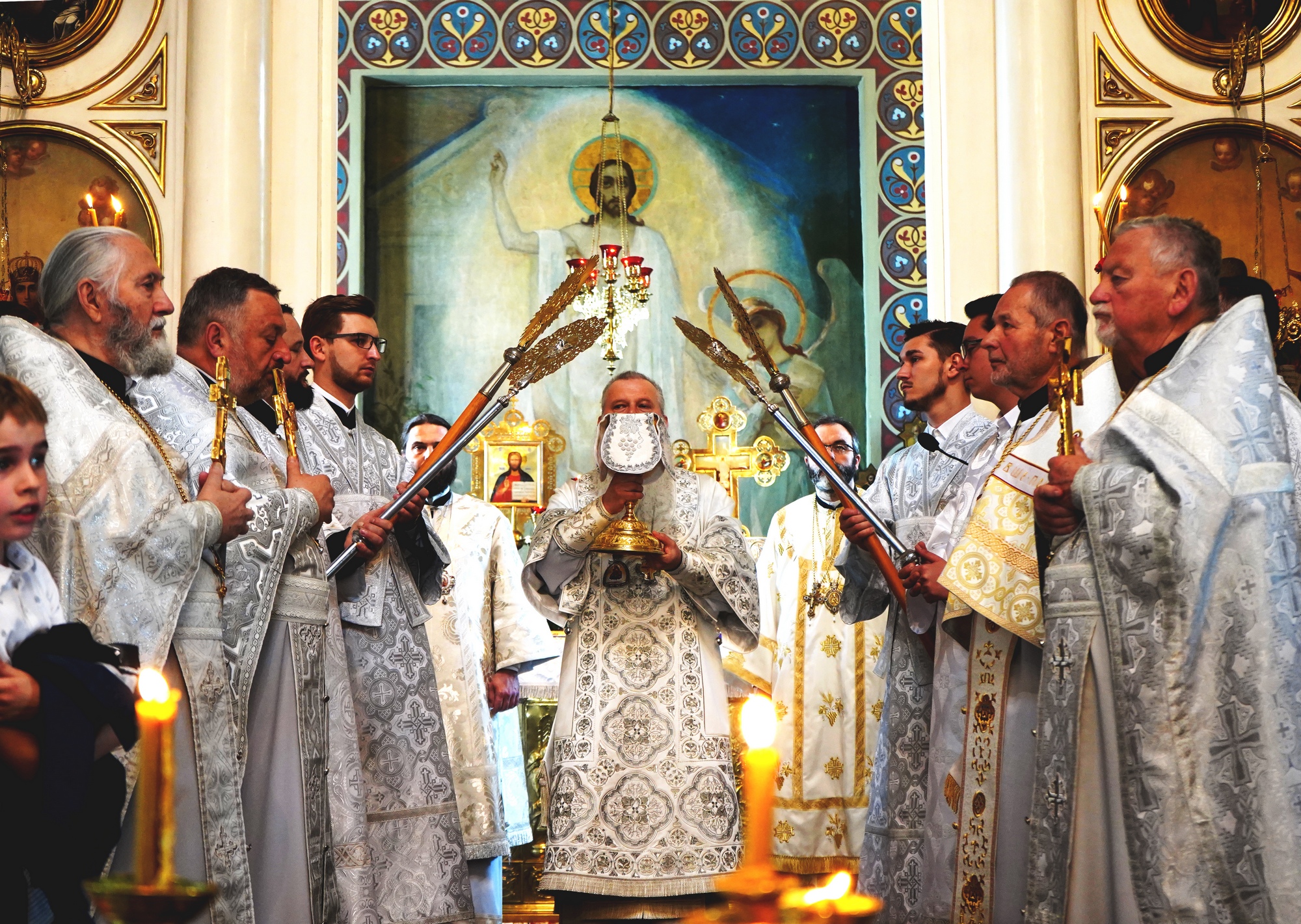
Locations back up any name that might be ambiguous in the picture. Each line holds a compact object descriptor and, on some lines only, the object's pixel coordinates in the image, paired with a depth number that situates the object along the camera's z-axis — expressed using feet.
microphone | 17.04
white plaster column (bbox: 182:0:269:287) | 26.07
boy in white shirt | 8.96
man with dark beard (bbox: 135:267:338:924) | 14.08
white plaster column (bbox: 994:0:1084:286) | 26.16
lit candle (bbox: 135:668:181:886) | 4.69
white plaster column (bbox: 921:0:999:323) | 27.61
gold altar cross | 29.45
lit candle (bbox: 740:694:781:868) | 4.85
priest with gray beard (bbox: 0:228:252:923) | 11.78
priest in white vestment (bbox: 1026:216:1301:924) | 11.16
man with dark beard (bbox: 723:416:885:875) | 22.70
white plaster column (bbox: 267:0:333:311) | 28.19
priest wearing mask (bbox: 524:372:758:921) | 17.51
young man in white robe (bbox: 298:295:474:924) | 16.67
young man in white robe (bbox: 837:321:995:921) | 17.04
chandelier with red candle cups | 29.76
